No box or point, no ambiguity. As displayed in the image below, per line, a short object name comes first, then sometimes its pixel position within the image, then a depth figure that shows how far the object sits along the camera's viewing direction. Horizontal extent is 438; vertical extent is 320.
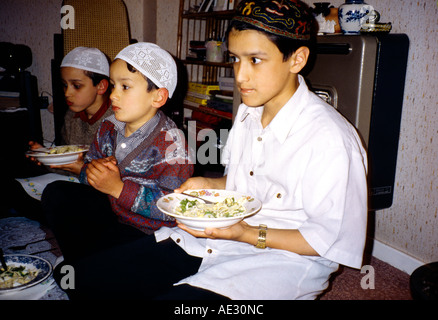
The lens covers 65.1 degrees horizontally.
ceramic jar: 1.74
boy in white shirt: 0.99
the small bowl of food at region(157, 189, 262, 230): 0.99
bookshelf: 3.21
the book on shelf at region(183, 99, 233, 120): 3.12
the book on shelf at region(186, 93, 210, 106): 3.42
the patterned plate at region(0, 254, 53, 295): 1.67
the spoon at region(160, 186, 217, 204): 1.26
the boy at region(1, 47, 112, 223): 2.11
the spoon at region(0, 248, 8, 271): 1.66
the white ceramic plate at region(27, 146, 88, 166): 1.69
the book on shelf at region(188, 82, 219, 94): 3.37
